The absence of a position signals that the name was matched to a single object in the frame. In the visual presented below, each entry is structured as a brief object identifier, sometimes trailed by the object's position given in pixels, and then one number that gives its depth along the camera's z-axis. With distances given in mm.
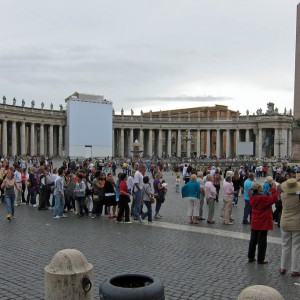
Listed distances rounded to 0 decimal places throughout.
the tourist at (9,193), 14327
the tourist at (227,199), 14109
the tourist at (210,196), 14375
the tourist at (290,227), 8117
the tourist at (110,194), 15320
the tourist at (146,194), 14602
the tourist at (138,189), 14492
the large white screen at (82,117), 66312
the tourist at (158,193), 15545
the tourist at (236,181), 19016
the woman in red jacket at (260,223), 9000
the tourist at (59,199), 15375
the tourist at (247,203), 14072
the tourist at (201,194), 15445
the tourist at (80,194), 15562
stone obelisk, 28881
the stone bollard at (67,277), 4504
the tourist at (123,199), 14273
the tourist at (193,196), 14172
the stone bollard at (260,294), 3172
